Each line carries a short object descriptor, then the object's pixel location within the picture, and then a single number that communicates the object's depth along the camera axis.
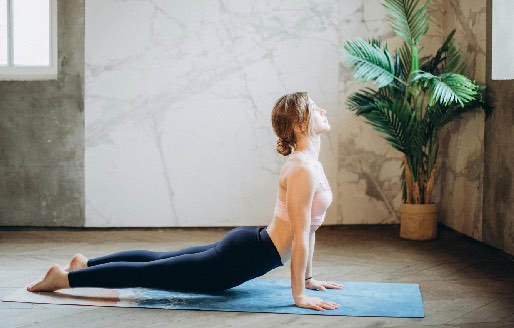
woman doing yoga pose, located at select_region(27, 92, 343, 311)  2.71
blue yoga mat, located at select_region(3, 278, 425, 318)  2.81
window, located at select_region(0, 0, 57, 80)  5.10
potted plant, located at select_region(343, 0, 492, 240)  4.41
